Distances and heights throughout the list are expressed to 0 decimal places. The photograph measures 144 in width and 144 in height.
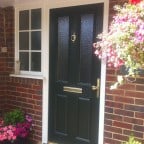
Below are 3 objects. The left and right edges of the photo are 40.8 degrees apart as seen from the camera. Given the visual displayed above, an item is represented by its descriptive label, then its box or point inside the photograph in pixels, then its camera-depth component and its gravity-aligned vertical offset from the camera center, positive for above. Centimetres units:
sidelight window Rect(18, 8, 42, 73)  314 +31
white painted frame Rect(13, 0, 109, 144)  290 +35
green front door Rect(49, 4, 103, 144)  272 -21
